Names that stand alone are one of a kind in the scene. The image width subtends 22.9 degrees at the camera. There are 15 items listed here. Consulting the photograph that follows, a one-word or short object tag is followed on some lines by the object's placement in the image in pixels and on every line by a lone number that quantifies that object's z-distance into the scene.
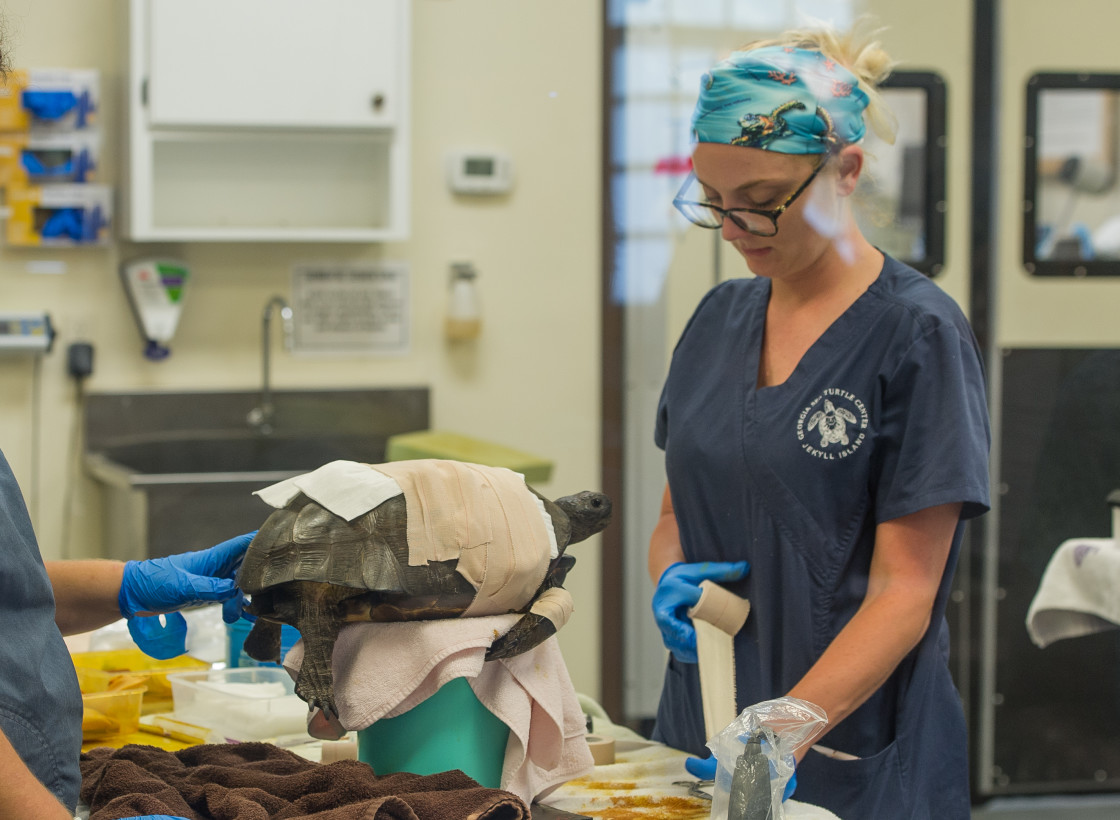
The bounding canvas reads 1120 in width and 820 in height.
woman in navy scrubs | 4.56
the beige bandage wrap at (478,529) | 3.61
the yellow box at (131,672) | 4.95
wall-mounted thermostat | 6.72
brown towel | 3.33
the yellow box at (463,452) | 6.00
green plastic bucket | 3.72
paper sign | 6.70
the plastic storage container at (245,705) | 4.72
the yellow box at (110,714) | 4.62
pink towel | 3.60
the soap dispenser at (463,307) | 6.68
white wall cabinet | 6.38
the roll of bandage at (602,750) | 4.53
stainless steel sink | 6.40
